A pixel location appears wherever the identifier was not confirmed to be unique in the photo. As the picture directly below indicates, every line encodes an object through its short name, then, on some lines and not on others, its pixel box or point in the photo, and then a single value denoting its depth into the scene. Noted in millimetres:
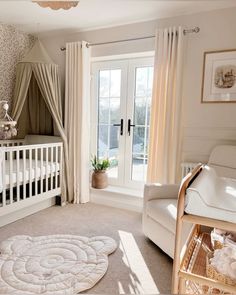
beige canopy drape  3205
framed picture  2678
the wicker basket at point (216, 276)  1066
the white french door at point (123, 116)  3467
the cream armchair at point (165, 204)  2045
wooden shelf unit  1024
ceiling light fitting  2463
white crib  2607
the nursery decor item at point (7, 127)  2727
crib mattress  2668
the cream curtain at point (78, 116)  3336
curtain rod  2781
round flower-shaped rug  1696
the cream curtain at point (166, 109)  2807
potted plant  3576
